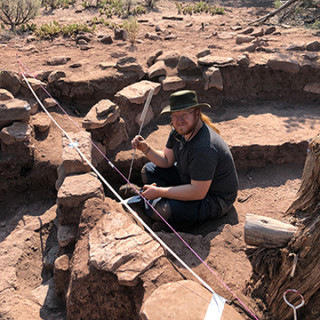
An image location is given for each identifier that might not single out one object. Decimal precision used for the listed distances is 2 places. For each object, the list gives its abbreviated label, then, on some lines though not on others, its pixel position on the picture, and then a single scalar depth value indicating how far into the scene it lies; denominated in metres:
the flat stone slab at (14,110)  3.93
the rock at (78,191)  2.89
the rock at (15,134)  3.91
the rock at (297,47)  6.07
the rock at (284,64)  5.37
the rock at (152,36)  7.15
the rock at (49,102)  4.62
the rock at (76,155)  3.27
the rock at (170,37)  7.11
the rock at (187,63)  5.25
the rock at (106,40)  6.81
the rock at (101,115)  4.05
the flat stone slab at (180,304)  1.87
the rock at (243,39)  6.49
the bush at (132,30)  6.67
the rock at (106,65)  5.26
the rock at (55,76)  4.86
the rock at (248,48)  6.00
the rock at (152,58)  5.59
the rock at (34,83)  4.56
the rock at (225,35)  7.03
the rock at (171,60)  5.52
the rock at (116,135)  4.30
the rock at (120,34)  7.09
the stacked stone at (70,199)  2.73
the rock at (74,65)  5.40
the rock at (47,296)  2.75
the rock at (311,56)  5.56
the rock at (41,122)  4.26
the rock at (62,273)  2.67
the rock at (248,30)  7.37
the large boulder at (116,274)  2.22
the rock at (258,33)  7.05
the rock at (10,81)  4.36
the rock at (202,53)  5.71
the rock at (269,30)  7.34
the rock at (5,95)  4.16
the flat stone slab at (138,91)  4.58
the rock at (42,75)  4.91
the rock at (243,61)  5.42
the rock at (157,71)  5.13
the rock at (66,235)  2.90
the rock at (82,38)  6.83
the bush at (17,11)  7.99
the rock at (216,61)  5.32
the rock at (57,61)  5.62
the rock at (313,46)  5.97
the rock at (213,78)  5.21
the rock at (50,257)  3.16
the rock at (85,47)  6.43
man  2.78
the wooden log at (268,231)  1.94
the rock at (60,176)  3.43
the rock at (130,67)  5.08
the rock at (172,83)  5.08
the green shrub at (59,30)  7.20
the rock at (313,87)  5.48
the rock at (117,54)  6.02
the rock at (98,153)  3.94
